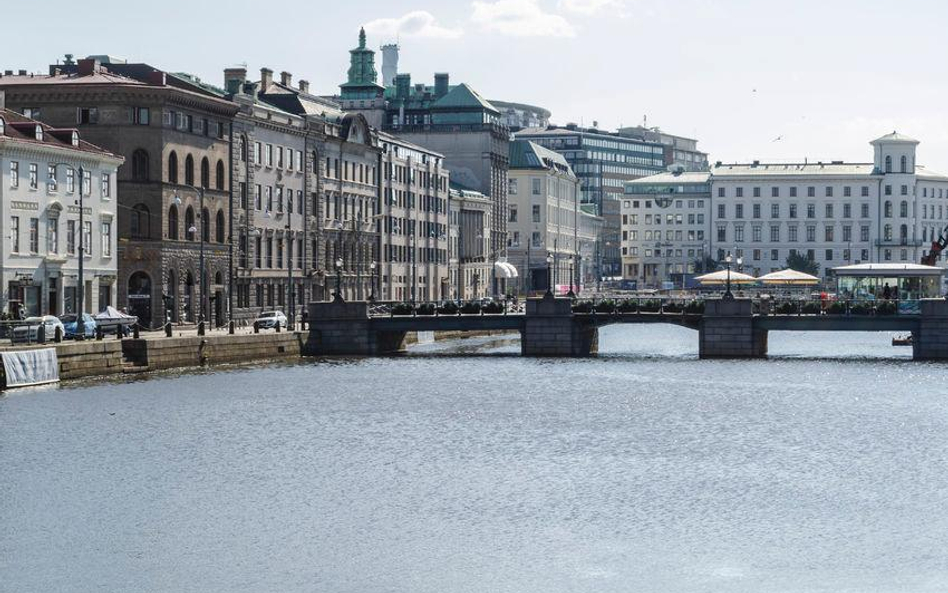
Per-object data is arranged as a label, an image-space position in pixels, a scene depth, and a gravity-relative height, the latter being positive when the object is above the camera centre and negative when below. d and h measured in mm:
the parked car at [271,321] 121500 -2194
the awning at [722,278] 146262 +1130
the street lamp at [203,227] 115625 +4444
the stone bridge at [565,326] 115625 -2360
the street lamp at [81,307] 95375 -1012
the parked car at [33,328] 90250 -2090
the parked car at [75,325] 97125 -2067
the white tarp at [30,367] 83125 -3781
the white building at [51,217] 103000 +4397
